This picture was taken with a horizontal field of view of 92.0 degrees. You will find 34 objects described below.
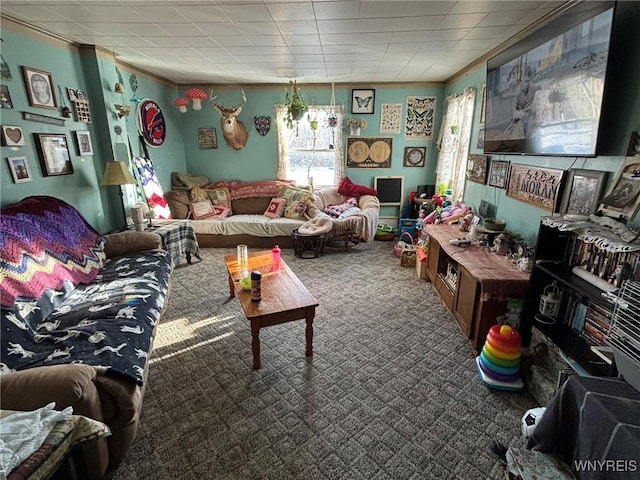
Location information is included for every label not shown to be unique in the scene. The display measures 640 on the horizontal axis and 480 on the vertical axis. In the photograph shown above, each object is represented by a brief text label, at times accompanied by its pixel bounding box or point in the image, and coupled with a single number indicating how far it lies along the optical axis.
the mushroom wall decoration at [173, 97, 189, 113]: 4.47
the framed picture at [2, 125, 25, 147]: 2.27
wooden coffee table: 2.01
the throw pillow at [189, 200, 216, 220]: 4.56
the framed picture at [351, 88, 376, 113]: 4.77
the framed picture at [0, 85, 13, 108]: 2.26
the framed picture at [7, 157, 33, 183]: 2.33
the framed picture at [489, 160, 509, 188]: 2.83
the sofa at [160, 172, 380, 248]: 4.42
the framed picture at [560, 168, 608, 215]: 1.75
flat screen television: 1.62
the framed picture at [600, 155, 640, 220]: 1.50
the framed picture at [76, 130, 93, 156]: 3.04
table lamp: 3.17
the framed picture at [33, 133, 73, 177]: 2.58
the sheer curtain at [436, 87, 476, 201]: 3.68
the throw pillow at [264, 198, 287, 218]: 4.68
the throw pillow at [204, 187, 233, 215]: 4.81
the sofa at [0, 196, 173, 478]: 1.29
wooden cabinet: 2.04
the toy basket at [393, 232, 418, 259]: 4.00
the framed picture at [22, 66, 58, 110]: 2.49
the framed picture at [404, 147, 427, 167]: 4.92
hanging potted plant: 4.09
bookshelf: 1.45
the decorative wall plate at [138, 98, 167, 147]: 4.06
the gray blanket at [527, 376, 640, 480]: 0.96
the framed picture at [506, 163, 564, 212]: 2.12
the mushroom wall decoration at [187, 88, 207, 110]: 4.27
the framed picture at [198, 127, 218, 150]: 5.07
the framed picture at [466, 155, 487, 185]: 3.23
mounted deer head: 4.65
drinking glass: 2.76
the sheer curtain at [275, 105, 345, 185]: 4.91
